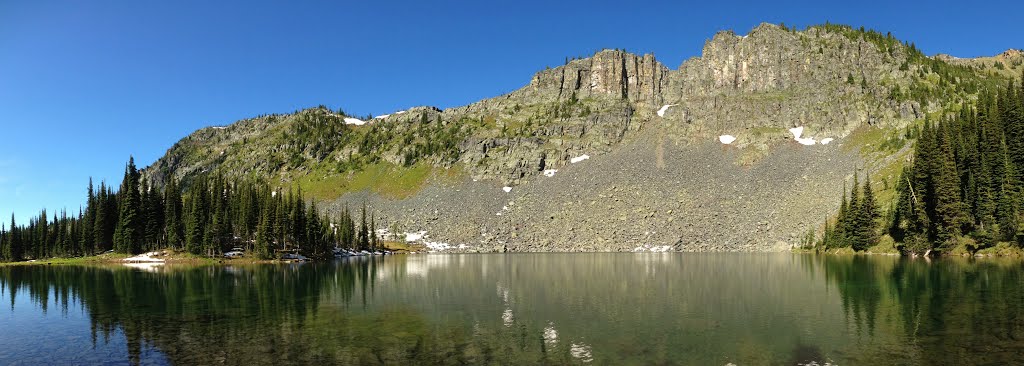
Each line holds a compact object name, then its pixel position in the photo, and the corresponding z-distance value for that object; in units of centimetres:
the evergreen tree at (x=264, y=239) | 10950
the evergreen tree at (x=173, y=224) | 11794
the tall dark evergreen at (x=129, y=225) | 11319
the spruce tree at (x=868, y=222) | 11369
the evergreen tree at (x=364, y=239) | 15625
